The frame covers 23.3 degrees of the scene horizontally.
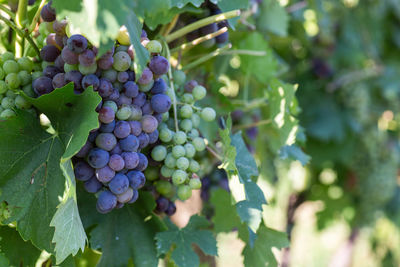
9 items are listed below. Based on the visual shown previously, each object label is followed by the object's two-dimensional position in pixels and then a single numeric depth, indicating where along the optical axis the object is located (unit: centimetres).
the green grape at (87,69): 77
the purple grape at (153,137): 81
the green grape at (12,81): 79
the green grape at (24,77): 80
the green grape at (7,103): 79
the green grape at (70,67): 77
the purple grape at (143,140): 79
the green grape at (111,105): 78
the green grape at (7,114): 78
